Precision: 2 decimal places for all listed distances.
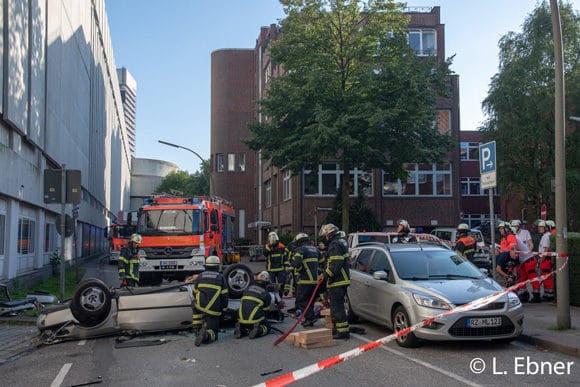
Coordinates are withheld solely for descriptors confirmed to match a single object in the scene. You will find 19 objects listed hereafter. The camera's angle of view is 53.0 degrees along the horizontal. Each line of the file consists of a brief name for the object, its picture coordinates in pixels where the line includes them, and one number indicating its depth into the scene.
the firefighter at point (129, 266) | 14.19
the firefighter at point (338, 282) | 9.27
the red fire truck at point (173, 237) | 17.28
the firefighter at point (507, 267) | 12.90
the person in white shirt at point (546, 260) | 12.70
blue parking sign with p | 11.05
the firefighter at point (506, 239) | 12.77
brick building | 36.12
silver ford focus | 8.10
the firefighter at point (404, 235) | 13.14
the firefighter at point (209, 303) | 9.15
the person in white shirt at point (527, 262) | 12.69
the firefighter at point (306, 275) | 10.67
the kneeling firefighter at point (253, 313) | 9.55
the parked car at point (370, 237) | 20.03
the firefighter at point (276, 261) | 14.48
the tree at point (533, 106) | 34.41
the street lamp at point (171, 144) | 31.77
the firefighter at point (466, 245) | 12.71
